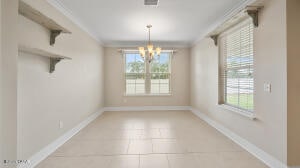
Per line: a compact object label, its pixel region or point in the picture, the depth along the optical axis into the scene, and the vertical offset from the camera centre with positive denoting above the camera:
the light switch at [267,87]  2.45 -0.02
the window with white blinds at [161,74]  6.77 +0.46
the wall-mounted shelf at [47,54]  2.10 +0.46
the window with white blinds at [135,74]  6.70 +0.46
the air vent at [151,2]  2.99 +1.44
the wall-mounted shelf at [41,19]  1.95 +0.89
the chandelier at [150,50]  4.21 +0.88
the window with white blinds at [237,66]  3.07 +0.38
